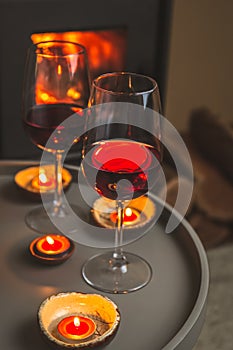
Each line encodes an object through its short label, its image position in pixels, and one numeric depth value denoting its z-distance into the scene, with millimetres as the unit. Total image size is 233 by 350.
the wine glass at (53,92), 908
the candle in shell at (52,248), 876
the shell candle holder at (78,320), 755
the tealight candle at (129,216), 958
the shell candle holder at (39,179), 1006
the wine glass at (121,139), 800
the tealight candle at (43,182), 1010
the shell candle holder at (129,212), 954
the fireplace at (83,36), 1749
